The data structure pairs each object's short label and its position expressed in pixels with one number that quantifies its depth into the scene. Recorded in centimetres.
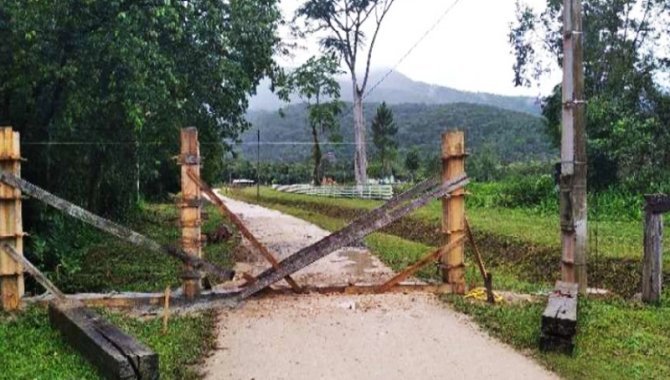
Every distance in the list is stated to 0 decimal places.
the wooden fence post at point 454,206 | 880
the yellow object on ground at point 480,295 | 870
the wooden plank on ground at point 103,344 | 520
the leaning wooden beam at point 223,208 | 827
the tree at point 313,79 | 1731
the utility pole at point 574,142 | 864
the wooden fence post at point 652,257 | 870
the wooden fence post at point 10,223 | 798
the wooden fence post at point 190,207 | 835
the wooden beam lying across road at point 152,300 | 817
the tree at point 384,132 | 6199
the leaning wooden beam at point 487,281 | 855
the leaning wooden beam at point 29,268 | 785
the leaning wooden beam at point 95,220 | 795
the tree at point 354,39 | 3784
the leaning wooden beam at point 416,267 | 847
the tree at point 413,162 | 5628
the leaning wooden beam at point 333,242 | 839
